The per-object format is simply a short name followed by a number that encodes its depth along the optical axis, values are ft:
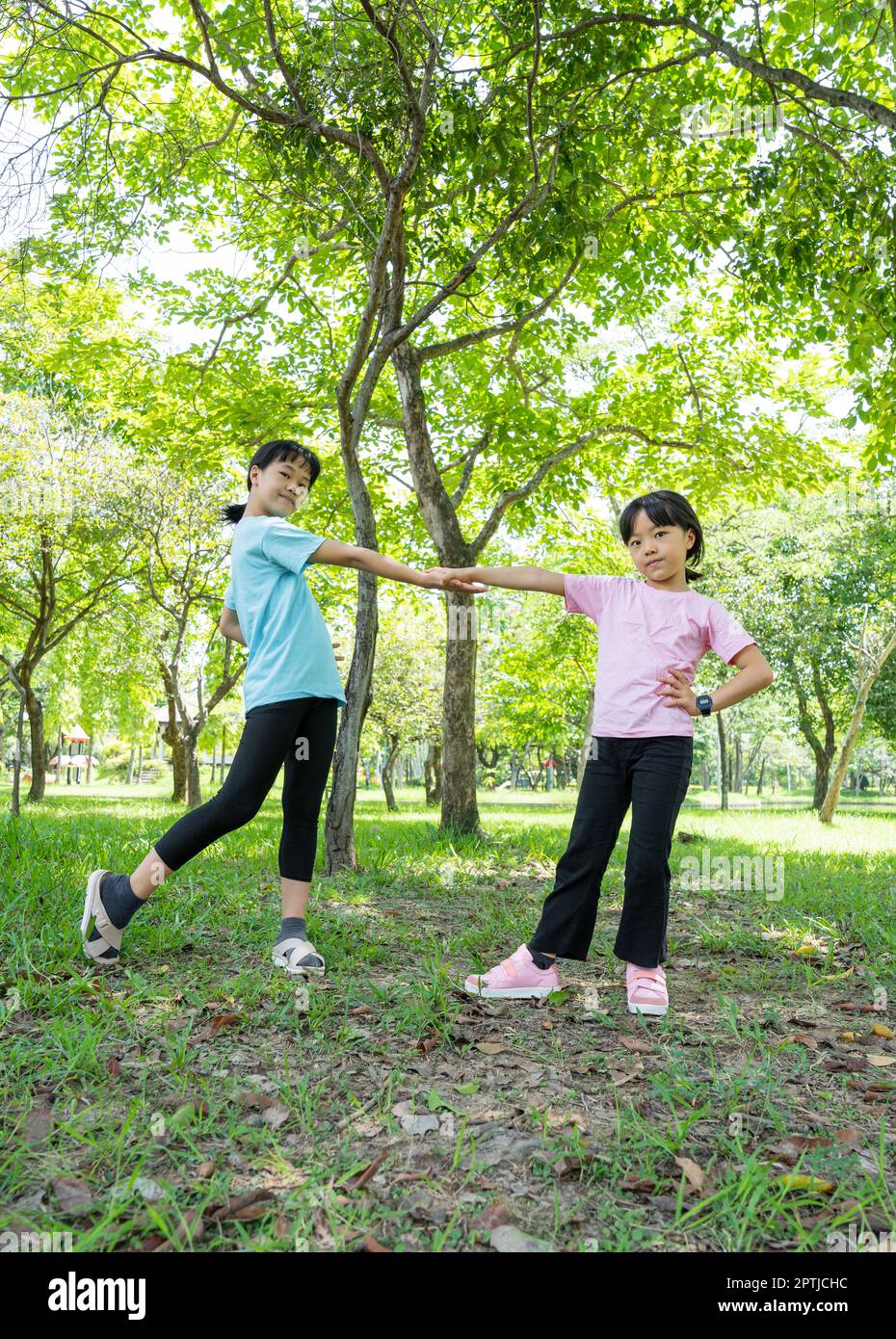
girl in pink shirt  10.59
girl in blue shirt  10.98
